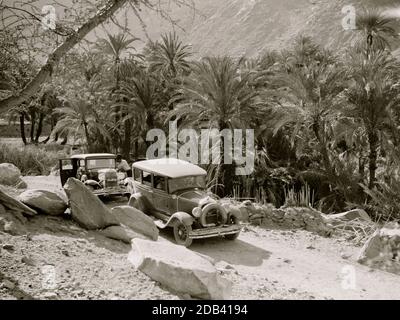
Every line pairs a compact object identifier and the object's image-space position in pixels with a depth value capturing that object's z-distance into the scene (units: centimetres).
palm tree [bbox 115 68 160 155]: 2591
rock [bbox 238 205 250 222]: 1226
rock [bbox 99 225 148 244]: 753
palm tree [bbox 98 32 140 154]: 2864
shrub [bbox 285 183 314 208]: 1336
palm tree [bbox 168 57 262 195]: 1733
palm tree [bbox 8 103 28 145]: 3889
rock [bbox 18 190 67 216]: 777
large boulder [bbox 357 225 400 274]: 920
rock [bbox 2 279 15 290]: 493
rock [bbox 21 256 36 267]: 567
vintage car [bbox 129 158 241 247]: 1004
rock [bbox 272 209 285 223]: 1219
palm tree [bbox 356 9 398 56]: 2983
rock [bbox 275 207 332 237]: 1171
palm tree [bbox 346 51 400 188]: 1603
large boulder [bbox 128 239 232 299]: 538
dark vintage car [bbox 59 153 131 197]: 1400
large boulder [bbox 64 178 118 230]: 775
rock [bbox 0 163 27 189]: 1371
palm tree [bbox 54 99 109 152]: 2961
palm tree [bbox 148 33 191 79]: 3087
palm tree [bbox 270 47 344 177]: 1661
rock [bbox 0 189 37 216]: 738
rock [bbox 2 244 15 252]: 597
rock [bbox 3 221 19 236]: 671
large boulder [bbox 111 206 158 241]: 836
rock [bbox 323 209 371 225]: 1201
